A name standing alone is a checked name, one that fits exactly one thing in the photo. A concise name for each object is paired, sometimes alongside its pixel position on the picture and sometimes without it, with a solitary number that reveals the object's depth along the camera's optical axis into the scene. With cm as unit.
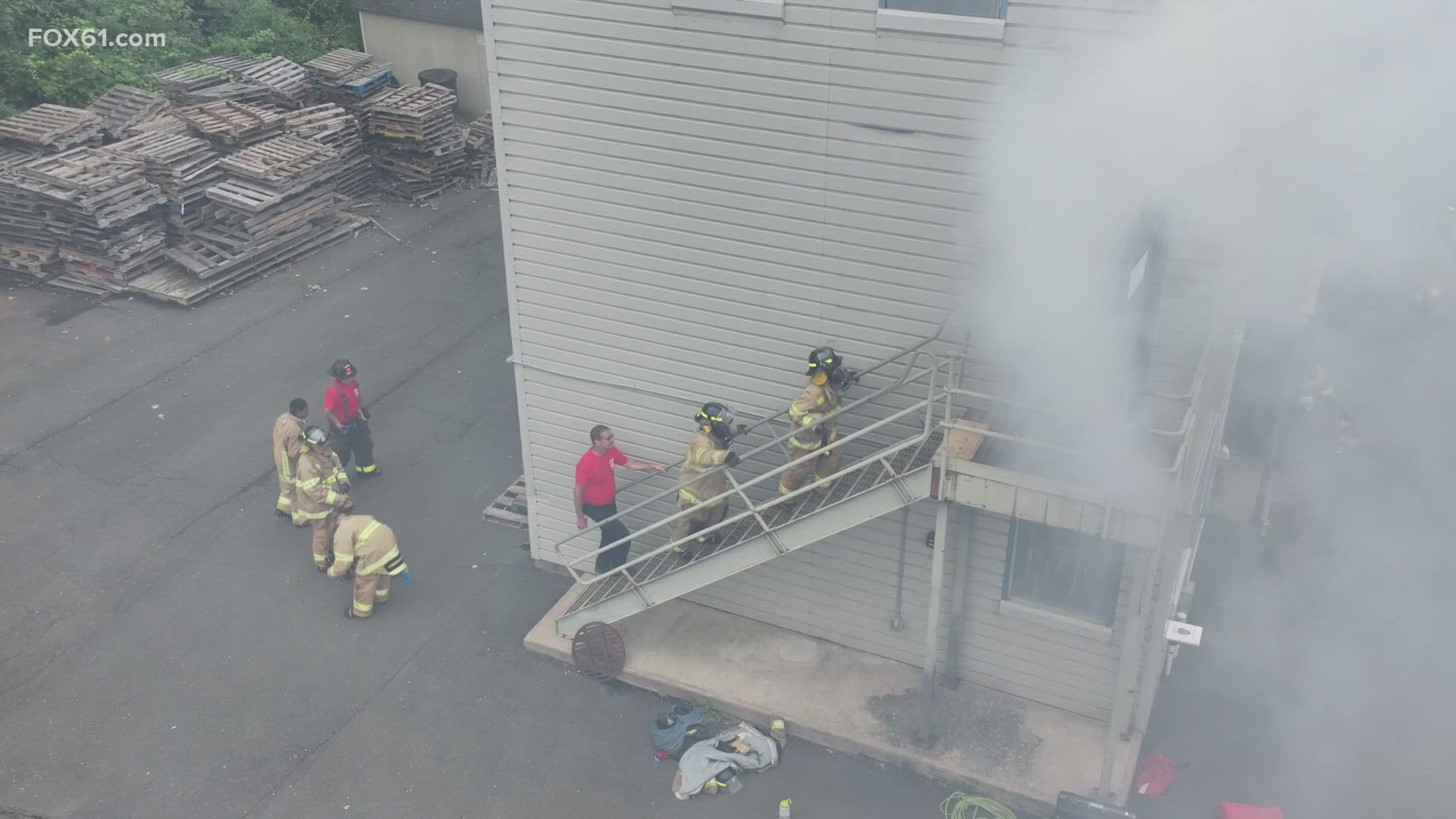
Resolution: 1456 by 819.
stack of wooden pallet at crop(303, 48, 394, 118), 2038
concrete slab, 920
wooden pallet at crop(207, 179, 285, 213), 1683
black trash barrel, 2168
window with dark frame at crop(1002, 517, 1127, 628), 912
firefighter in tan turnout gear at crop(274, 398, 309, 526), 1162
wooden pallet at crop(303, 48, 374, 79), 2059
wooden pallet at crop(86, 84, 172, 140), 1831
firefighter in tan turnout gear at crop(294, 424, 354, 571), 1131
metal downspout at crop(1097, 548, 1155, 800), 811
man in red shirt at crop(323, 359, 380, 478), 1243
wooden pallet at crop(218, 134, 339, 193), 1712
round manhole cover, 1021
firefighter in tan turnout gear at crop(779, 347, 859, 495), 887
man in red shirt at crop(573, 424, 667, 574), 1015
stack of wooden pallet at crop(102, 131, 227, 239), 1669
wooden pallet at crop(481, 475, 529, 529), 1244
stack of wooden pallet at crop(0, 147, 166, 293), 1619
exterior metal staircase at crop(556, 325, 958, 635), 837
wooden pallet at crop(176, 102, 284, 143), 1783
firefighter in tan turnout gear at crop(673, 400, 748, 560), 930
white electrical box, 889
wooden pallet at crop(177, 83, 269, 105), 1931
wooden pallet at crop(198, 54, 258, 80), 2041
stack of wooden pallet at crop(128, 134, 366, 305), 1686
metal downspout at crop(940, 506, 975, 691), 927
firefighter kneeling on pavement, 1081
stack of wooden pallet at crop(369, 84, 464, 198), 1952
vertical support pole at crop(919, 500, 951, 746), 834
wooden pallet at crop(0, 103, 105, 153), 1723
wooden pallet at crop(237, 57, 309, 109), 1998
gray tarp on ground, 918
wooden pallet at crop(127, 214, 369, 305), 1664
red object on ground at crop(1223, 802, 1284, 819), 869
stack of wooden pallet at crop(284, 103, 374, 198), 1891
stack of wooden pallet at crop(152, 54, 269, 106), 1936
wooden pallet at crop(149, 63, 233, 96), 1939
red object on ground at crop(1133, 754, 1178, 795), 913
